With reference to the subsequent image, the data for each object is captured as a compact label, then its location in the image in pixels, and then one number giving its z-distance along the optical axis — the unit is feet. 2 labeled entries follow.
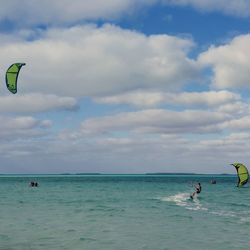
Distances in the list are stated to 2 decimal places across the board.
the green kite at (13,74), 69.72
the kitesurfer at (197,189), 162.34
